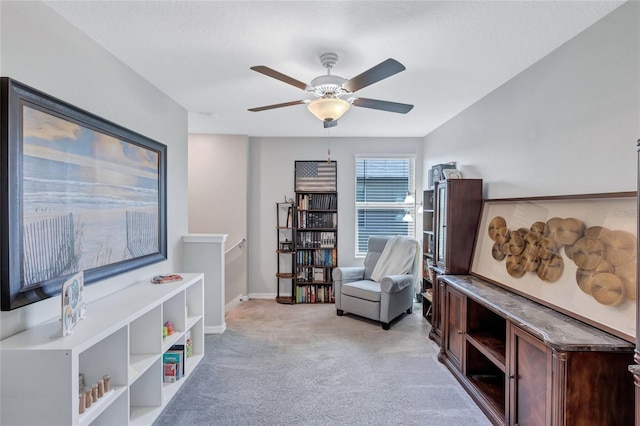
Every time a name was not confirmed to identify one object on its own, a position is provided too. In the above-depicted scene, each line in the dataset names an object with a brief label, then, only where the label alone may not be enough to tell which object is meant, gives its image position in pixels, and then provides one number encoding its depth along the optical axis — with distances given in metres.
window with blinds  4.98
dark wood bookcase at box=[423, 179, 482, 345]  2.97
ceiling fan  1.84
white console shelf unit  1.33
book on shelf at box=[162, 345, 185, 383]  2.43
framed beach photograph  1.45
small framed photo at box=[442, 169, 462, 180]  3.40
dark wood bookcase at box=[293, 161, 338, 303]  4.73
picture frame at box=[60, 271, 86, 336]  1.46
